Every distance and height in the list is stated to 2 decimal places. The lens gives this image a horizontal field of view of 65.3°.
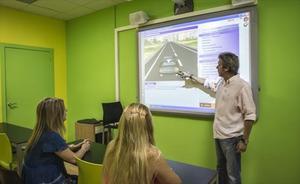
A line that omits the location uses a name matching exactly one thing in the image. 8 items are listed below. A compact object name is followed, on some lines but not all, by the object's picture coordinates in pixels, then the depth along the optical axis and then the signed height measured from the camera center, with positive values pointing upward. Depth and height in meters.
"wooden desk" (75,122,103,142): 3.92 -0.69
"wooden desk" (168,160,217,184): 1.36 -0.53
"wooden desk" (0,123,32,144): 2.46 -0.51
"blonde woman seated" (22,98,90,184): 1.62 -0.42
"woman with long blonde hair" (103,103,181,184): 1.08 -0.32
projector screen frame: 2.59 +0.51
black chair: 3.75 -0.41
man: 2.24 -0.26
